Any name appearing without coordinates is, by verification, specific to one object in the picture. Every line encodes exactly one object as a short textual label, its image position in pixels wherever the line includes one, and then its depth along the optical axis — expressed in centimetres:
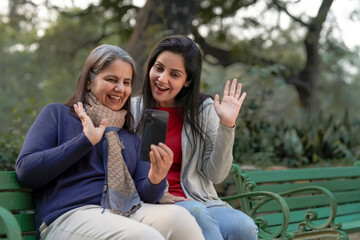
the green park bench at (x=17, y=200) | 262
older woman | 241
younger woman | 310
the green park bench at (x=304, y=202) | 379
